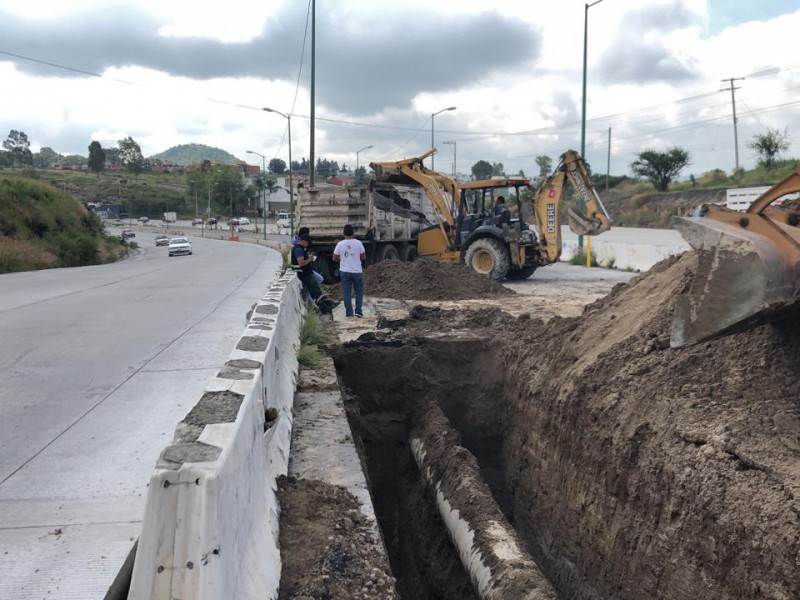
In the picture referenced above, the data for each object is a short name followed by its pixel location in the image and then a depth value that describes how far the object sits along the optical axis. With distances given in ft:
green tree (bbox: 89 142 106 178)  453.17
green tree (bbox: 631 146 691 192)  191.01
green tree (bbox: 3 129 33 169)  432.25
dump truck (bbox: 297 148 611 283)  57.62
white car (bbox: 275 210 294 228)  304.71
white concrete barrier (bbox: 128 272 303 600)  7.48
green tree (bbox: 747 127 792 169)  163.02
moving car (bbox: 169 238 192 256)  158.93
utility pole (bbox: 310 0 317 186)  81.71
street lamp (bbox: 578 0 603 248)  77.65
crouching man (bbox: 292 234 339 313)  38.63
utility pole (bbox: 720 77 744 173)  182.39
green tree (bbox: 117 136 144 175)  470.80
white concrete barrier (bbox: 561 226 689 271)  69.87
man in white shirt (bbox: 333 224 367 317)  38.50
